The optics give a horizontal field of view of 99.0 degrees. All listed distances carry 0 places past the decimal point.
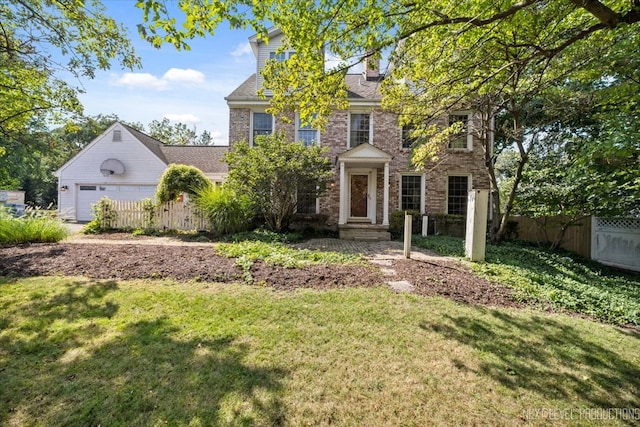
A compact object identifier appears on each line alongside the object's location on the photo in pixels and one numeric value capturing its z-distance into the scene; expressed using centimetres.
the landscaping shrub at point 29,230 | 707
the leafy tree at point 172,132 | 3850
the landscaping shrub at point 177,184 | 1060
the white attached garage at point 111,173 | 1647
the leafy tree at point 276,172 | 948
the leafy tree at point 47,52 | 581
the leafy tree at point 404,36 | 316
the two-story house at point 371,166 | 1236
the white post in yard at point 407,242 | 709
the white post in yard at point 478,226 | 674
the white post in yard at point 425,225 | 1142
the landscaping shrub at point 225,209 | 947
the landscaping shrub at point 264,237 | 871
